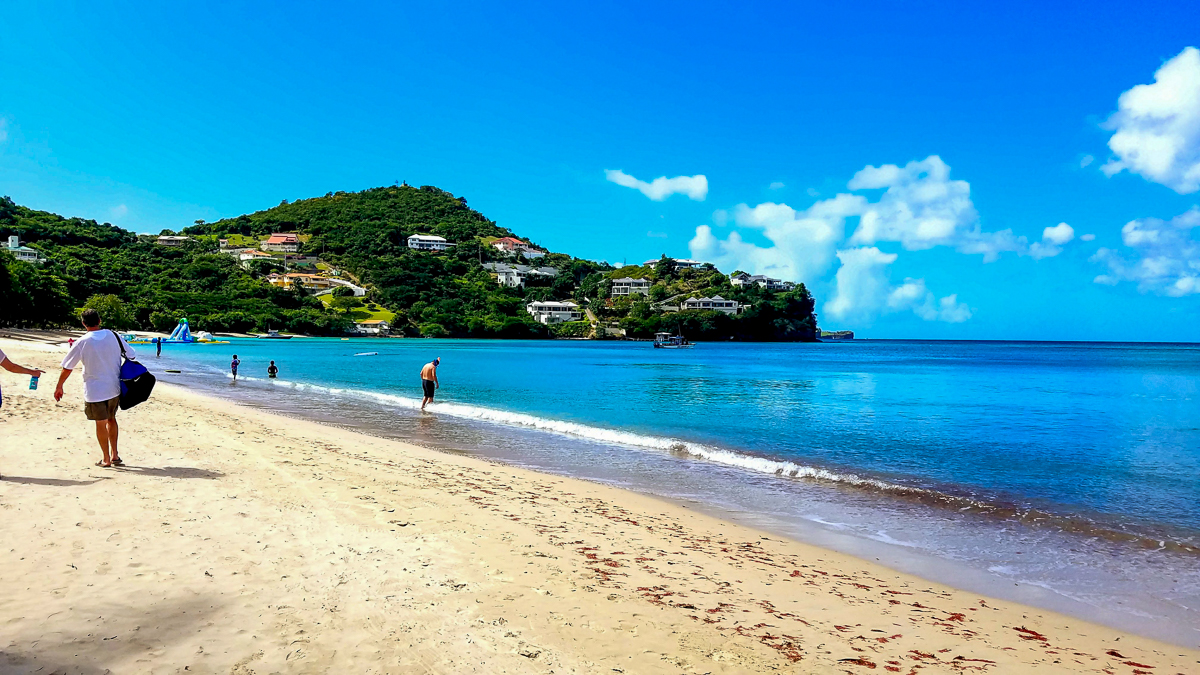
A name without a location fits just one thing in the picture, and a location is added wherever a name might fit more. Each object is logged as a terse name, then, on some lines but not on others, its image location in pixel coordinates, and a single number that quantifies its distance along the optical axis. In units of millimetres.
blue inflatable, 78062
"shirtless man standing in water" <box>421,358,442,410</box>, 22844
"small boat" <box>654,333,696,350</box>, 111938
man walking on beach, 8039
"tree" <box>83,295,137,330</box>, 86138
